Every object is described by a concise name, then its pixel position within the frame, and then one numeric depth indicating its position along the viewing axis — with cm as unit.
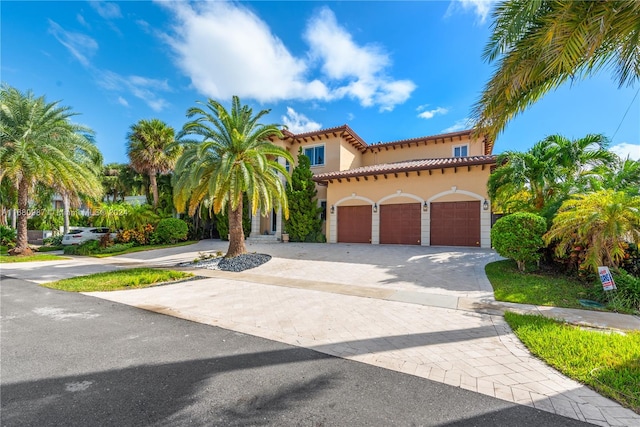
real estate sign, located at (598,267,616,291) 680
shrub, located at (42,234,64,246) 2401
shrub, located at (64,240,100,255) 1990
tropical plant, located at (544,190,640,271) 732
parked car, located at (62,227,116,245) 2175
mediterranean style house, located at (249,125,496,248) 1656
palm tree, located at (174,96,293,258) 1304
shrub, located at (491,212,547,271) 947
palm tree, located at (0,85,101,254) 1605
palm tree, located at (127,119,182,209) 2477
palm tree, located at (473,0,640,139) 514
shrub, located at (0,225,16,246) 2436
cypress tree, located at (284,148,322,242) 2083
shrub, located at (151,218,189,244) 2241
